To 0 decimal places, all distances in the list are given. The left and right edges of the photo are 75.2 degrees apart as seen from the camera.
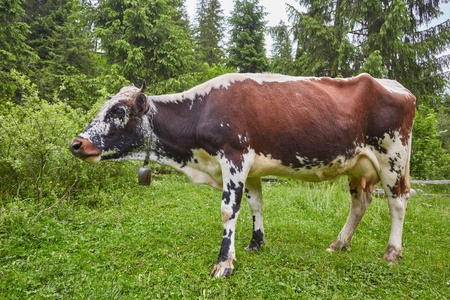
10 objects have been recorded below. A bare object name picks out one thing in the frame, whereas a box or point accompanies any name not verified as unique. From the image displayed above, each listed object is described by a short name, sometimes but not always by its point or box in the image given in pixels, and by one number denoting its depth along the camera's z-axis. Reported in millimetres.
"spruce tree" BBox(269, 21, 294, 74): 16125
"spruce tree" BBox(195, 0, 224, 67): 29266
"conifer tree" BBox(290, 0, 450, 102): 13180
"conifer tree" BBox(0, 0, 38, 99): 11852
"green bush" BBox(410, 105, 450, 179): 12391
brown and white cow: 3557
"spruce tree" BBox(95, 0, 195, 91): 13555
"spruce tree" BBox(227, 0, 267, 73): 20938
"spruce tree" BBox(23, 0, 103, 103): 18766
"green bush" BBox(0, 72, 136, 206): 5387
